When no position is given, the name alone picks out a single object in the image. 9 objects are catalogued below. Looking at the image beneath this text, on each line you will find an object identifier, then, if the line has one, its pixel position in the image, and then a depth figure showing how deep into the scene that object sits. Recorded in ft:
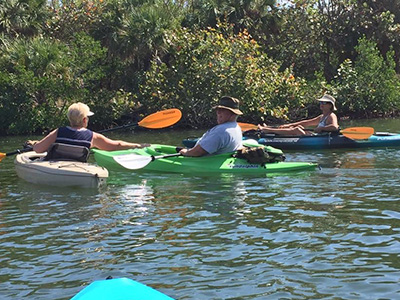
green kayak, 34.27
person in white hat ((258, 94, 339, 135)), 44.09
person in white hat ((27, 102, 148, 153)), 29.99
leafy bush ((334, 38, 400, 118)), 88.07
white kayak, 30.55
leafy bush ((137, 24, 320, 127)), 75.05
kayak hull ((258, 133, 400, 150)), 45.37
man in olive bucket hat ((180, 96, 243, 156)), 32.94
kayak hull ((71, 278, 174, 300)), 11.30
